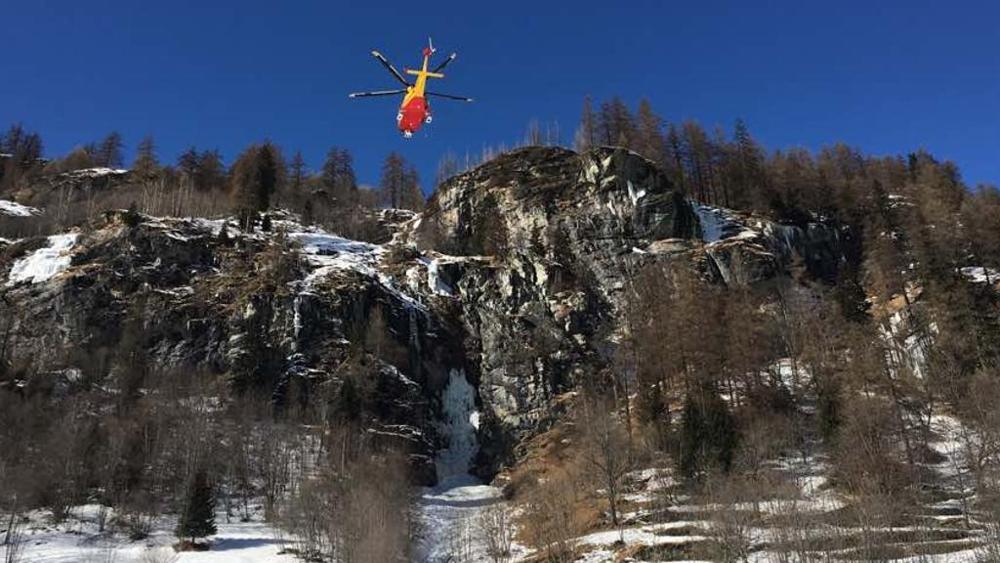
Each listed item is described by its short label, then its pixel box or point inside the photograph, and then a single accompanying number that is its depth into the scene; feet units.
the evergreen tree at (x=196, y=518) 135.74
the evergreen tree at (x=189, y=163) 411.13
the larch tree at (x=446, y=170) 446.19
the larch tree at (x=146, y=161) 401.37
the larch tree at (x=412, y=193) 454.81
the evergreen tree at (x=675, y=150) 346.33
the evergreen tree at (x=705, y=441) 141.63
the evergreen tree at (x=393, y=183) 472.85
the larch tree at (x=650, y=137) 343.26
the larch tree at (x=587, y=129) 365.20
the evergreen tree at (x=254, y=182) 326.24
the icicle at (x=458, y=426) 228.22
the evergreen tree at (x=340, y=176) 427.33
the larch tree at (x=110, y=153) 457.27
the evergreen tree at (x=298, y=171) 414.84
